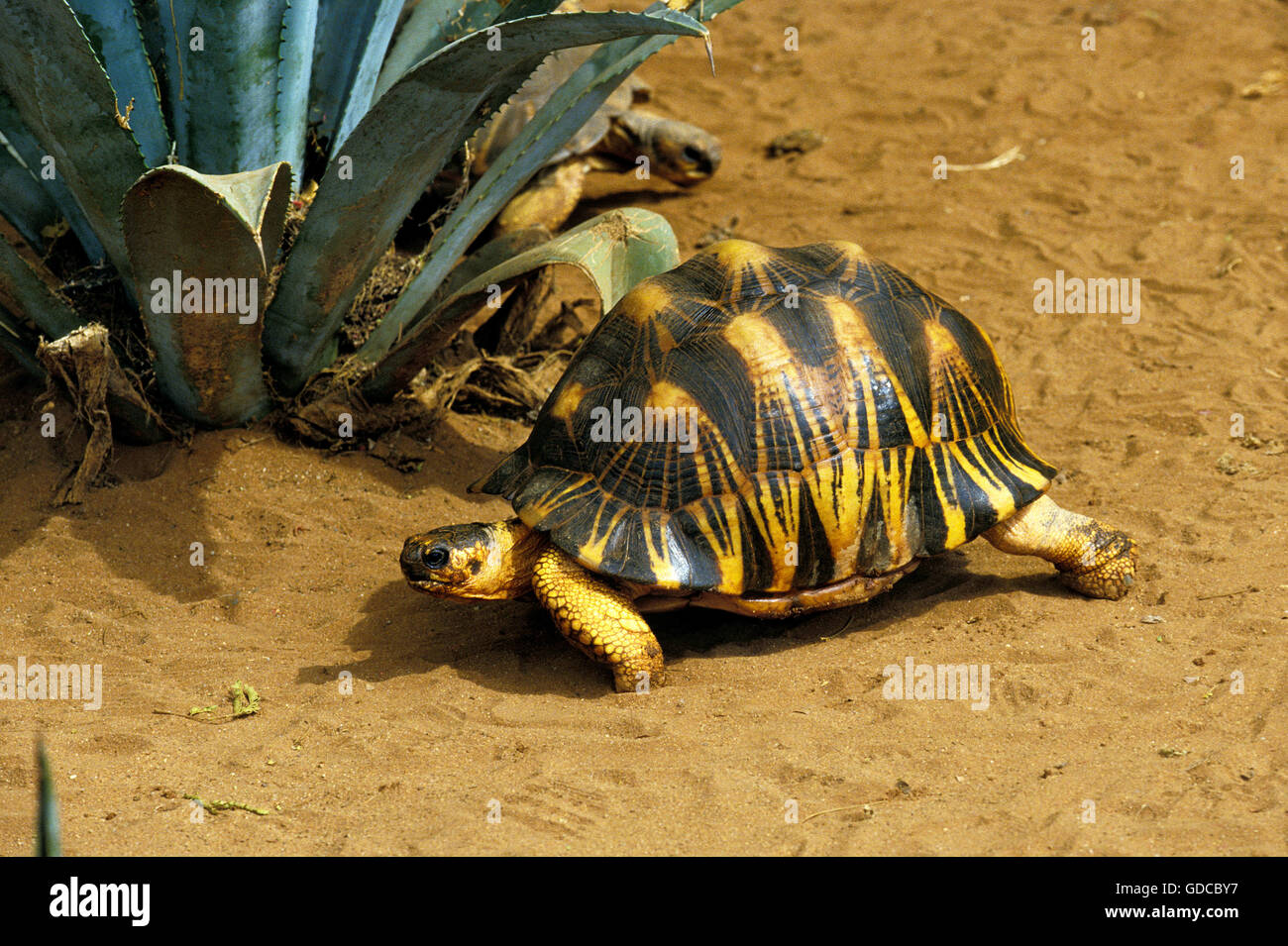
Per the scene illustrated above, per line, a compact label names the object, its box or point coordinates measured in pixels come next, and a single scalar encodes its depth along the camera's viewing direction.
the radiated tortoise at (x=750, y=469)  3.86
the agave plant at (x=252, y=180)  3.99
